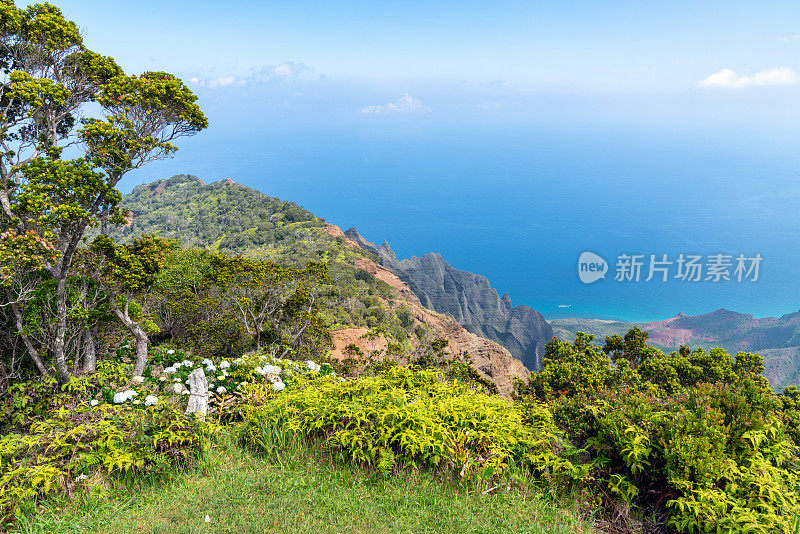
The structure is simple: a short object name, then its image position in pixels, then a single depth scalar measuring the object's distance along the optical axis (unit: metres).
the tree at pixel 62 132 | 6.53
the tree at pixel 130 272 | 7.76
